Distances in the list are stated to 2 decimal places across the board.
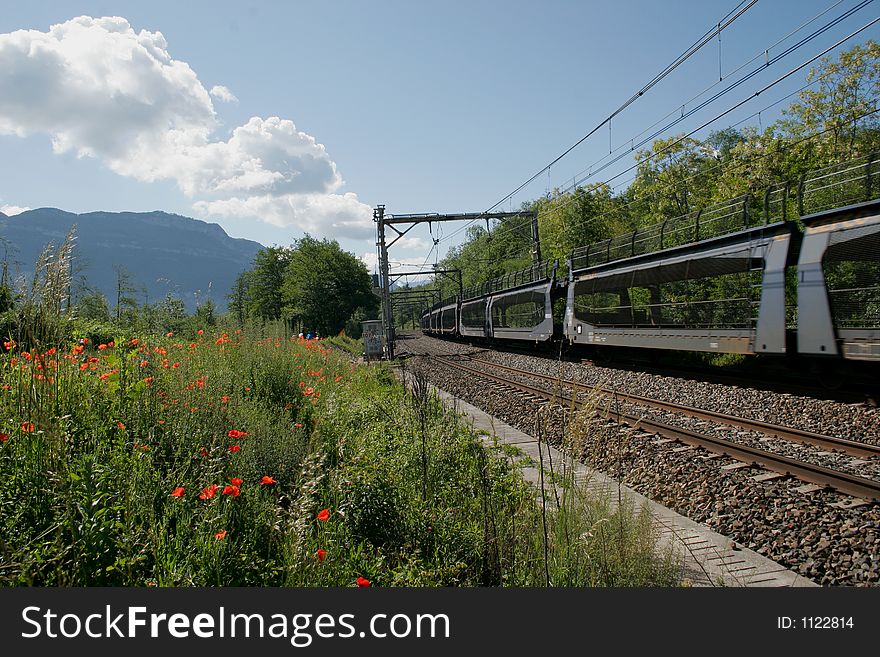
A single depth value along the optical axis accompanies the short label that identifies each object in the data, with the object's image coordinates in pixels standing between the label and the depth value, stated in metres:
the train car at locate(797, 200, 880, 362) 8.27
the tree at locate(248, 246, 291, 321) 74.31
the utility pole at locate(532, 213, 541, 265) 23.89
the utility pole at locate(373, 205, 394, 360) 24.67
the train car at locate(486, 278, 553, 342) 20.92
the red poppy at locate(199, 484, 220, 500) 2.76
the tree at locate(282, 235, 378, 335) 53.50
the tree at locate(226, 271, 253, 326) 80.75
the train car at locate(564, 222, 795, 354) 10.12
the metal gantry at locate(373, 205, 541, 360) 24.14
